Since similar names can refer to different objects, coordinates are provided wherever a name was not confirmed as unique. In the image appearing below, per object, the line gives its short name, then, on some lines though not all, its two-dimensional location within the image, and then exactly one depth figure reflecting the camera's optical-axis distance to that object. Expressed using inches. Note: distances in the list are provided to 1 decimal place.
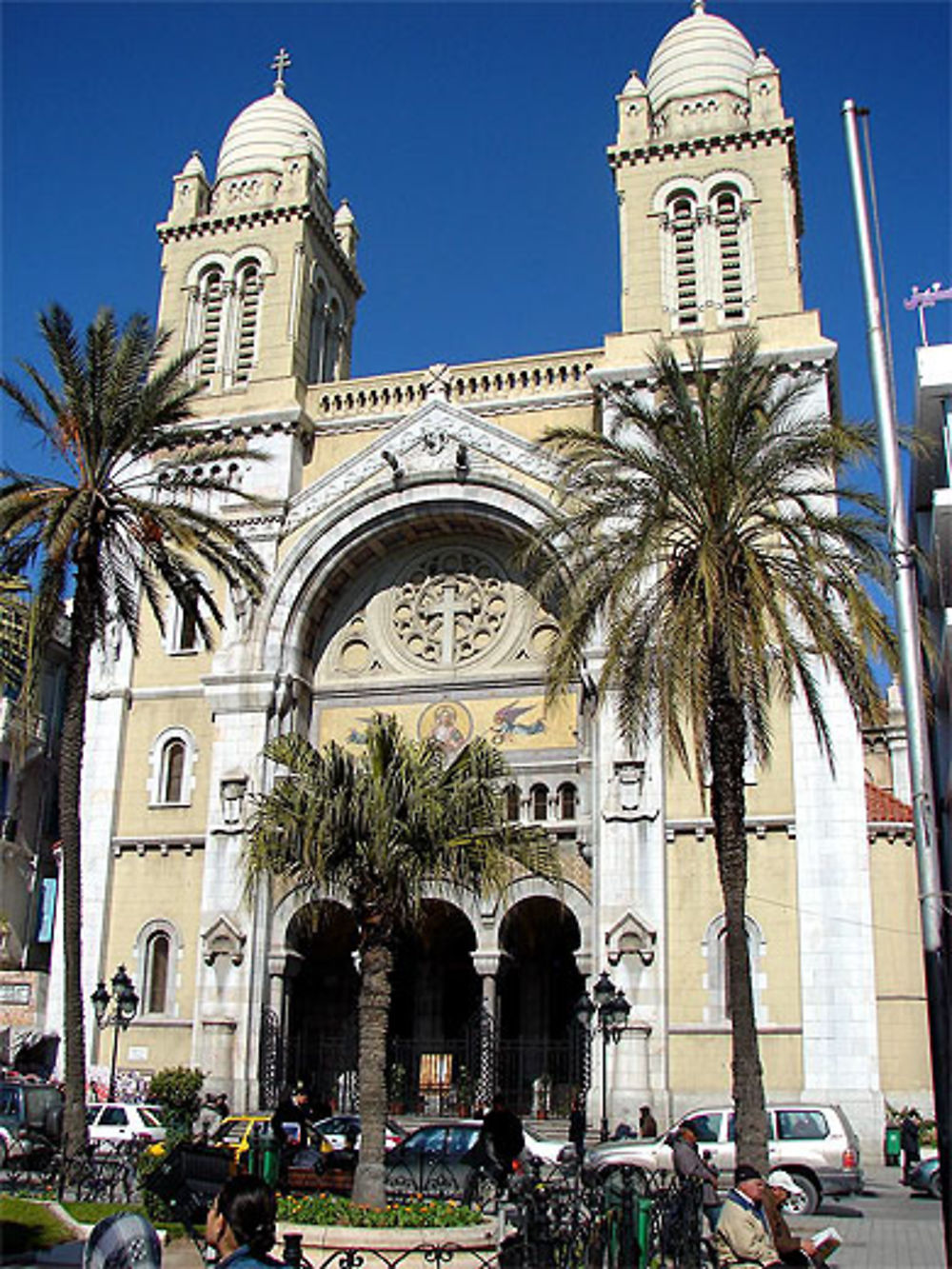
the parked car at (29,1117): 917.2
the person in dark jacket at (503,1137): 689.0
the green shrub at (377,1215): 621.0
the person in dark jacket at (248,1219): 259.8
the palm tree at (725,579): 740.0
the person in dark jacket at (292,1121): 735.5
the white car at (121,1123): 975.6
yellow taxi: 781.5
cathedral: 1122.0
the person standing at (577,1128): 905.5
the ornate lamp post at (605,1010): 984.9
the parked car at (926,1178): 907.4
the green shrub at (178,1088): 1152.3
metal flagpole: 471.2
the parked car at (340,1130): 955.3
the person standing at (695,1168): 616.7
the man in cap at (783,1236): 418.6
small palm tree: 735.7
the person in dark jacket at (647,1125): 1002.1
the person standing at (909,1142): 986.7
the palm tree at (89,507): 868.0
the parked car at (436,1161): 775.7
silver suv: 828.0
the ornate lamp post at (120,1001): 1120.2
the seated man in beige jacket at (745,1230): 402.6
